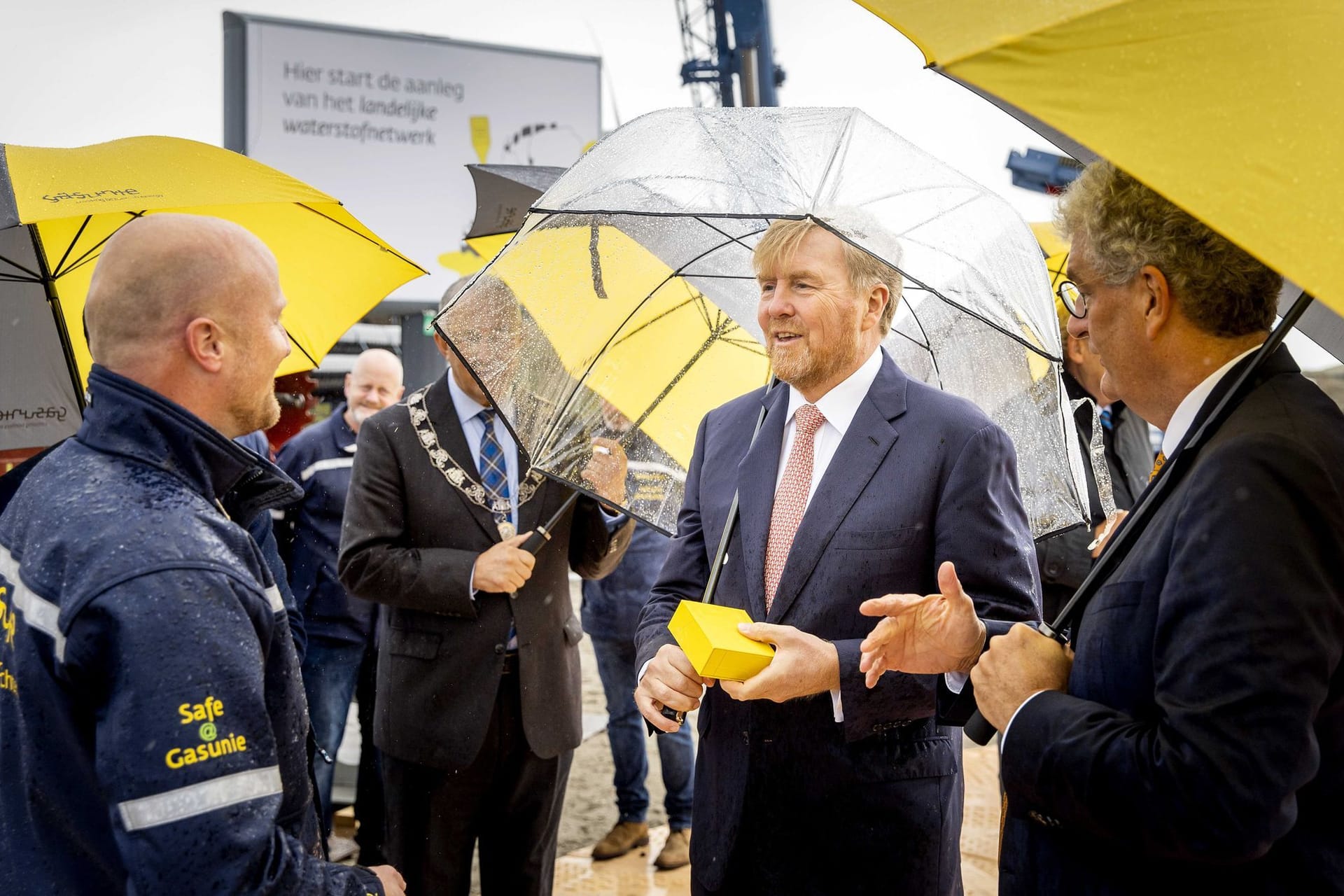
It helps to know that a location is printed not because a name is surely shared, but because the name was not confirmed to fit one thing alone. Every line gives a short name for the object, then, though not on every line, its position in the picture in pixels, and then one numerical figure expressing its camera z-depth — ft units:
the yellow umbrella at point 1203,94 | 3.43
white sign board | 32.55
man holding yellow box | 6.69
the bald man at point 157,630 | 4.34
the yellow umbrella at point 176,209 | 7.43
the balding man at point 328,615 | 14.55
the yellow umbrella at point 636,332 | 8.60
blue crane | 41.29
